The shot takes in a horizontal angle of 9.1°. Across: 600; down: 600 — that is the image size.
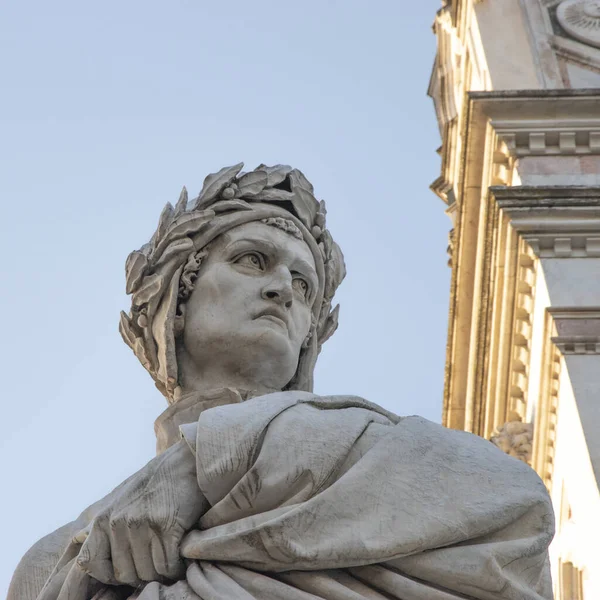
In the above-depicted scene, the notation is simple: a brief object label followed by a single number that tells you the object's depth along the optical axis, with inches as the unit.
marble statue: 394.7
